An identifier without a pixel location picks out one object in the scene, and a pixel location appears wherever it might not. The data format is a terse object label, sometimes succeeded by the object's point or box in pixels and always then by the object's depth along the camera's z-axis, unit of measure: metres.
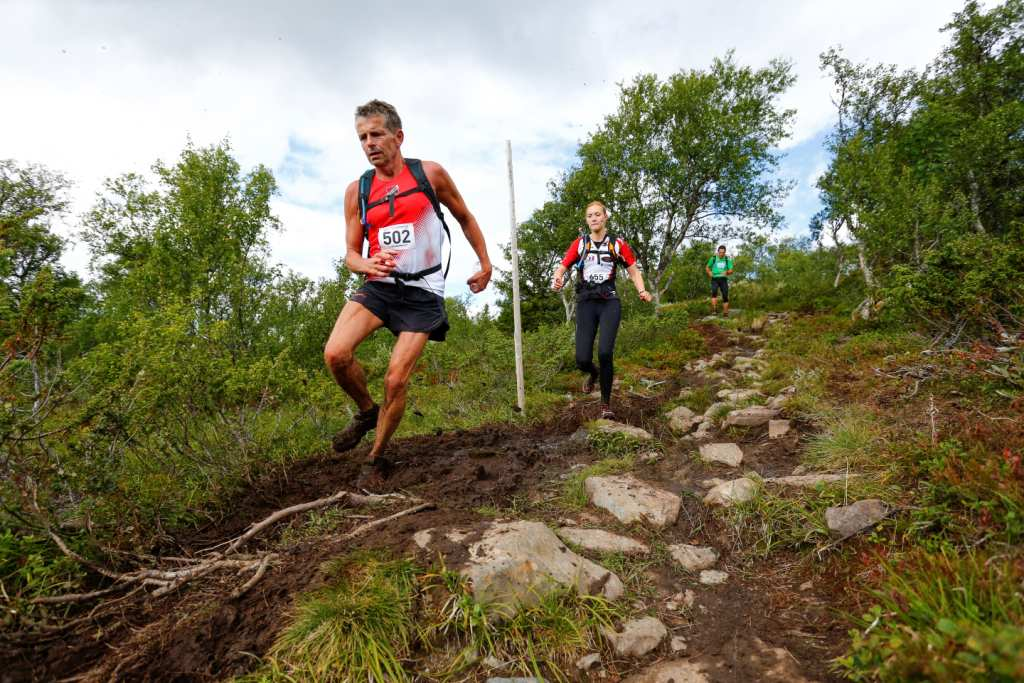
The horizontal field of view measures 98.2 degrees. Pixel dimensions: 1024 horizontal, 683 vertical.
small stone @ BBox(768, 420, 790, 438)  3.64
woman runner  5.24
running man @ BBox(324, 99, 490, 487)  3.25
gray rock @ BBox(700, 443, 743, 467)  3.31
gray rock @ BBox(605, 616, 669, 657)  1.68
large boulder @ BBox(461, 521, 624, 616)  1.79
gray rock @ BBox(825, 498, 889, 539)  2.02
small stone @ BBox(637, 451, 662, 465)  3.52
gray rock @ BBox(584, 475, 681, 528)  2.61
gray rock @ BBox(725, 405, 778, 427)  3.94
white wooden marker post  5.43
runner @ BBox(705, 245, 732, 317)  14.71
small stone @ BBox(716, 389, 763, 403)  4.90
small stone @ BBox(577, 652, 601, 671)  1.61
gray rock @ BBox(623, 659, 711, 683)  1.53
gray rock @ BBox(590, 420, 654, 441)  3.97
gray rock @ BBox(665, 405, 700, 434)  4.34
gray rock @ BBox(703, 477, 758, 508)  2.59
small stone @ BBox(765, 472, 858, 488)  2.48
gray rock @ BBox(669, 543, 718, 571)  2.21
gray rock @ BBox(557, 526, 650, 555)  2.32
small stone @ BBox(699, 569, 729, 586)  2.10
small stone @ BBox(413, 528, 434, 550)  2.03
